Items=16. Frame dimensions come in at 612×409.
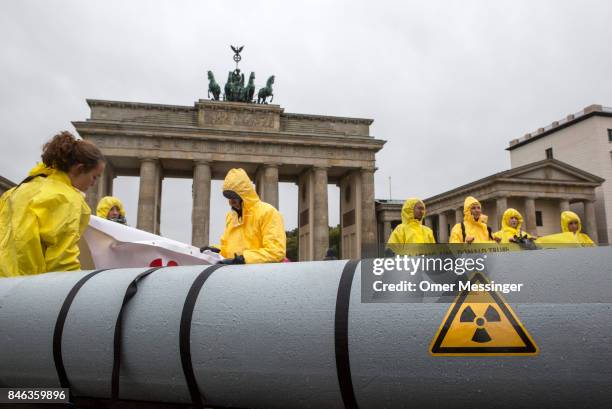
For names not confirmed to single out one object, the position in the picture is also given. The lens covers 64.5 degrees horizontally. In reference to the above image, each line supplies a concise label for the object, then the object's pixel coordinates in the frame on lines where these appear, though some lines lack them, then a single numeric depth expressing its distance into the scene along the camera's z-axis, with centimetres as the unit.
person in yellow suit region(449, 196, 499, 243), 938
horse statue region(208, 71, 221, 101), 4562
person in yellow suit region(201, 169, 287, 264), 566
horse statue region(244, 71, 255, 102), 4631
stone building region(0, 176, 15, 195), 3768
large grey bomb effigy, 218
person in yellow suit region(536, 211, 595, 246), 935
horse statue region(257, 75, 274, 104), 4612
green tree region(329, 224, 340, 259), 7143
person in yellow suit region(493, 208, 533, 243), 1006
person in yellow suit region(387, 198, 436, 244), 892
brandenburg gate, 4031
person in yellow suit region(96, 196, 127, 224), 848
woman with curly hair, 352
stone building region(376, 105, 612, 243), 4306
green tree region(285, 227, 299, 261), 6709
